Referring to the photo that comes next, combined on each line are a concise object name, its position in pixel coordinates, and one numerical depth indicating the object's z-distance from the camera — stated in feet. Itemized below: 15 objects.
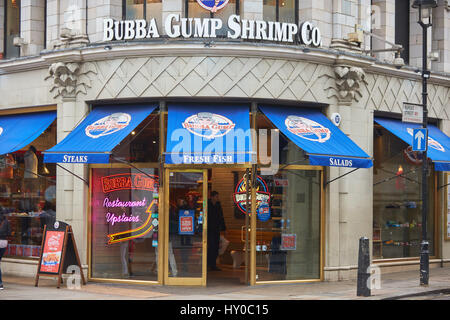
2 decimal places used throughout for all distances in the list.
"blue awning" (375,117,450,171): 65.41
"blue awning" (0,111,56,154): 62.54
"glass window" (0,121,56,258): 64.34
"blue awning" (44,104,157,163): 54.85
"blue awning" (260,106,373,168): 55.67
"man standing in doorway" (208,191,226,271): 65.41
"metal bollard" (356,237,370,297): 49.88
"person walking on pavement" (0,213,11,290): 55.26
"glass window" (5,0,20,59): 69.05
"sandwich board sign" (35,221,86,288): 55.93
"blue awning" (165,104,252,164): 54.08
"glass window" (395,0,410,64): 71.67
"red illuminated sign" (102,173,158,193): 57.93
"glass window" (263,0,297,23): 60.13
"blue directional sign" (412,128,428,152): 57.52
